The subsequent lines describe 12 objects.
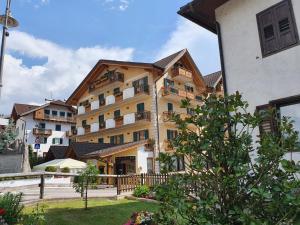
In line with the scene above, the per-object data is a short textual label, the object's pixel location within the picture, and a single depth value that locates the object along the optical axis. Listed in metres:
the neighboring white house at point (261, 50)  6.94
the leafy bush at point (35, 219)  5.16
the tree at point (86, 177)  10.03
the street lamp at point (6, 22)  7.46
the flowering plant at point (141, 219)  4.78
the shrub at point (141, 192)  11.83
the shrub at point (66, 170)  24.58
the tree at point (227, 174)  2.53
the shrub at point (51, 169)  25.08
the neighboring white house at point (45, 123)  41.54
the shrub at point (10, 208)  6.15
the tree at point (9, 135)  22.37
